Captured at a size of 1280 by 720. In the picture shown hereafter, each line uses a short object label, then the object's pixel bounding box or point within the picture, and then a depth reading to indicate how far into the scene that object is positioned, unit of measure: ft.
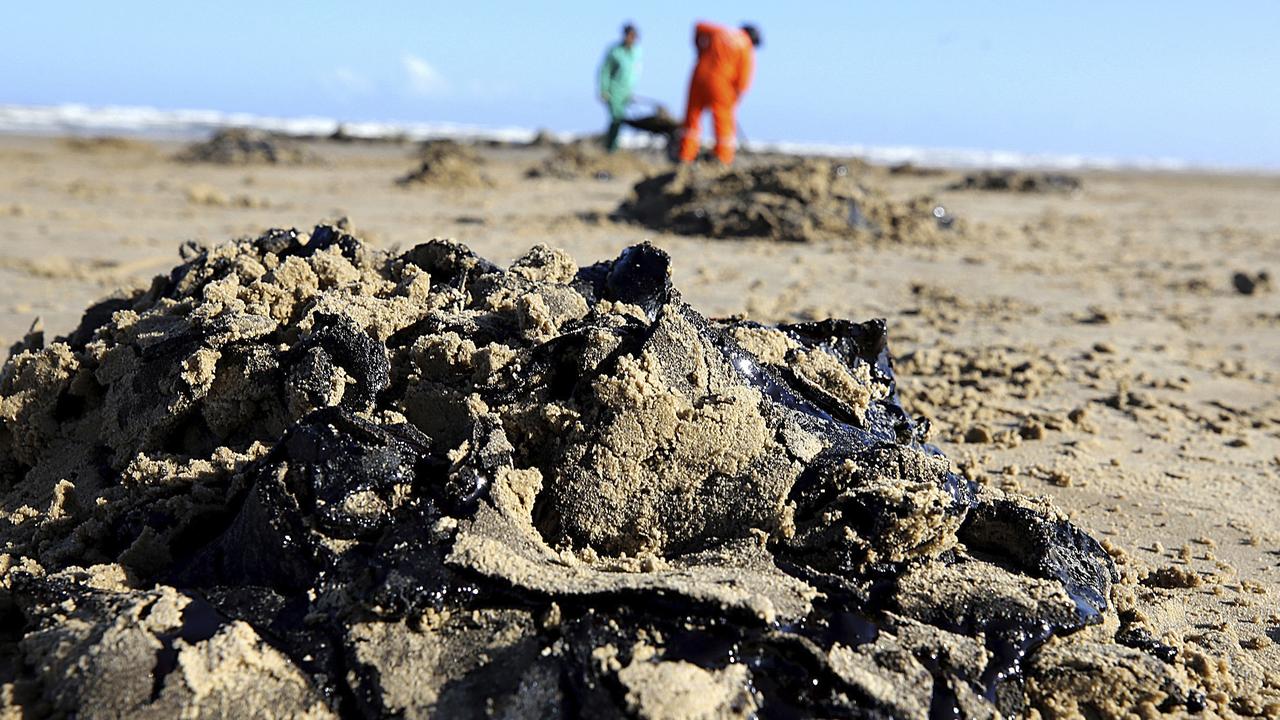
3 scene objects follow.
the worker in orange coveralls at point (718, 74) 40.63
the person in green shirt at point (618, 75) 49.34
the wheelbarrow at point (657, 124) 47.50
